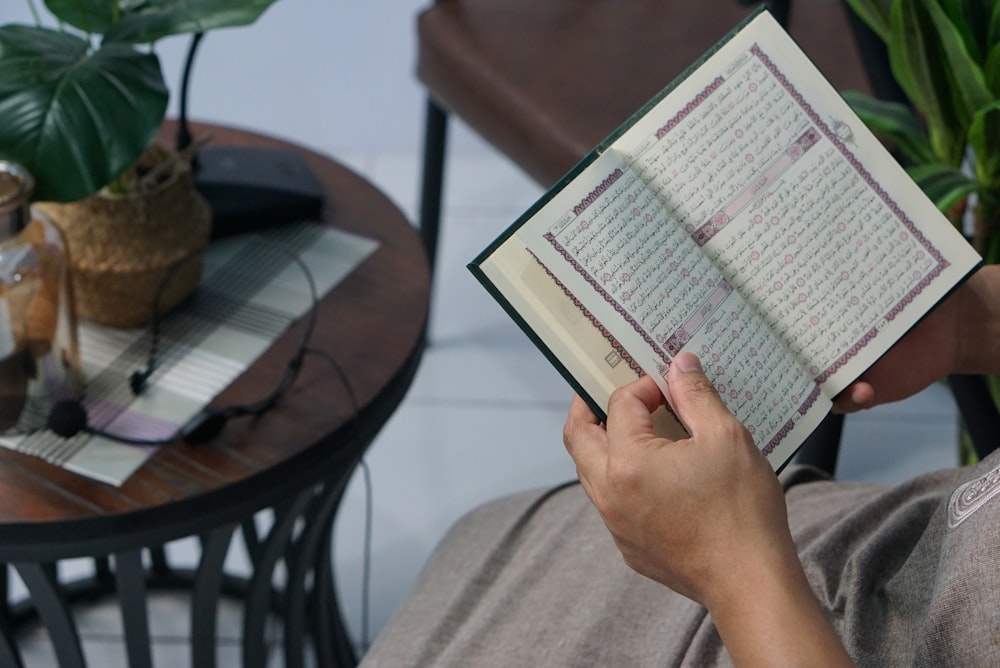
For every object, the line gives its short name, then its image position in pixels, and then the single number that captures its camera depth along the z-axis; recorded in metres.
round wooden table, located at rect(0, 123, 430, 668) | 1.38
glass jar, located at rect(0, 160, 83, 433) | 1.38
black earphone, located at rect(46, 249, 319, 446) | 1.42
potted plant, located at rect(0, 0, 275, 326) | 1.36
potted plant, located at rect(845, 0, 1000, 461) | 1.49
